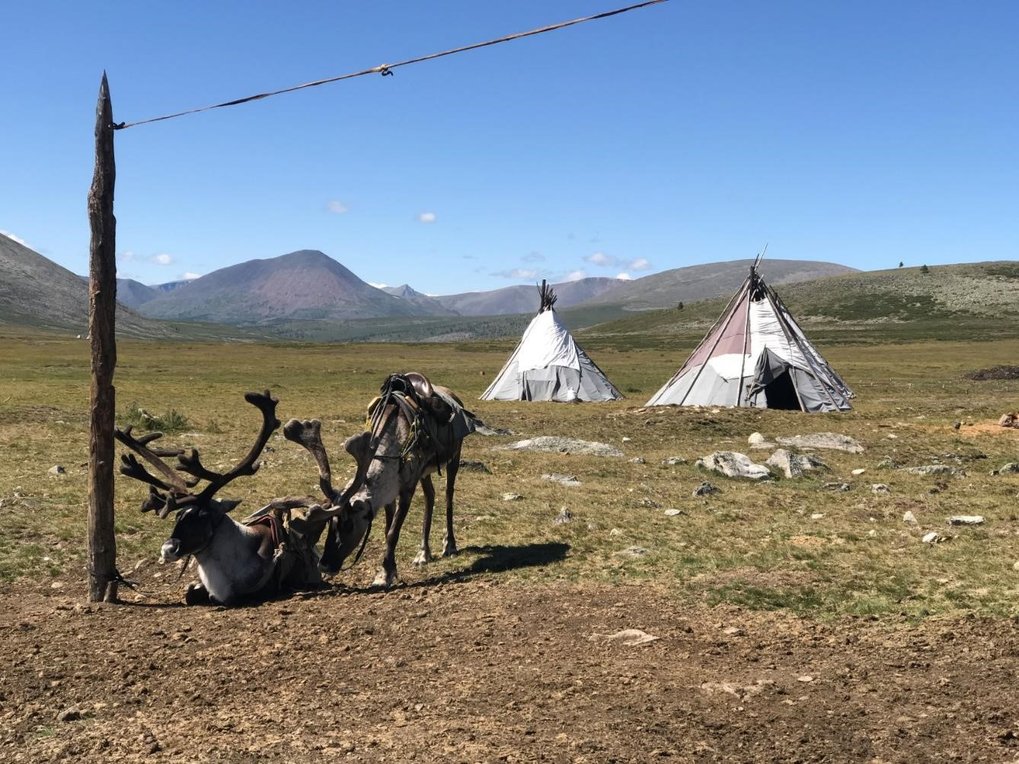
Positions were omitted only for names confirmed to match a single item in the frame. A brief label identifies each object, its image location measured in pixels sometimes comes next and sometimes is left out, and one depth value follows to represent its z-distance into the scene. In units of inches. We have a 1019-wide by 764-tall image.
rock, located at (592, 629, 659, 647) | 306.6
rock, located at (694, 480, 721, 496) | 616.1
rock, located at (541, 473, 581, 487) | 679.1
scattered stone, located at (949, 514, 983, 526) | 489.4
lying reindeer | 350.3
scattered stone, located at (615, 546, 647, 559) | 430.3
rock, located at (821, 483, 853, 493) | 624.1
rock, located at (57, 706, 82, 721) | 256.5
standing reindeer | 376.5
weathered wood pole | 369.7
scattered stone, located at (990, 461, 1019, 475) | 675.4
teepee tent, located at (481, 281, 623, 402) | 1477.6
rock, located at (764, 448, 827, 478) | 697.2
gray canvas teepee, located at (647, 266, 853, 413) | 1214.9
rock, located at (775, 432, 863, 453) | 845.8
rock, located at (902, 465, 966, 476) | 678.5
